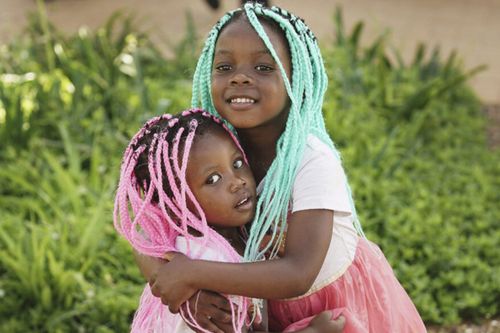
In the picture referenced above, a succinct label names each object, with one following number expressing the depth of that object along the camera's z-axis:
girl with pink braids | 1.83
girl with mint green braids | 1.81
